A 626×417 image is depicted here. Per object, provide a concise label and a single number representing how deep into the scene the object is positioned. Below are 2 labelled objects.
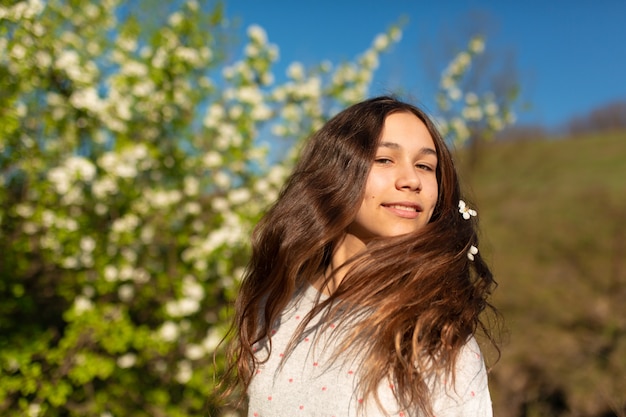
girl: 1.12
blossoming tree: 3.11
